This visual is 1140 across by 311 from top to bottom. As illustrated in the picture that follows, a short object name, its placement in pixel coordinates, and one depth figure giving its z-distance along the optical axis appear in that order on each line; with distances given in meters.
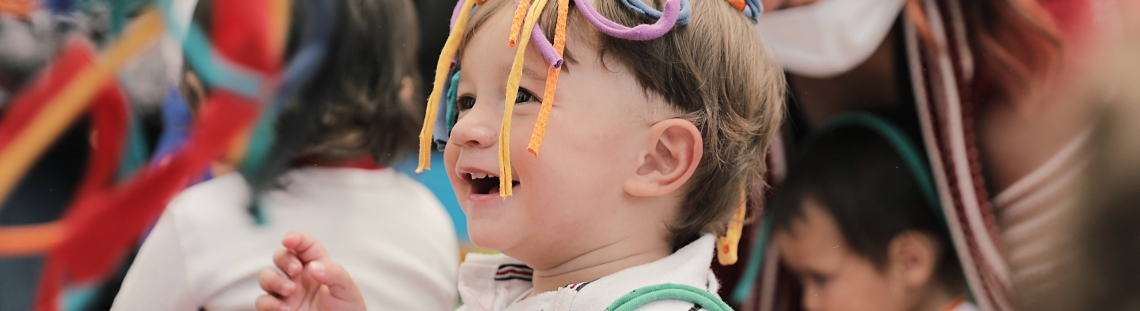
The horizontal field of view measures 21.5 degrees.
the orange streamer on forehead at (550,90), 1.53
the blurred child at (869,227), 1.71
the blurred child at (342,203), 1.65
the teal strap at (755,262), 1.77
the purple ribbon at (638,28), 1.54
